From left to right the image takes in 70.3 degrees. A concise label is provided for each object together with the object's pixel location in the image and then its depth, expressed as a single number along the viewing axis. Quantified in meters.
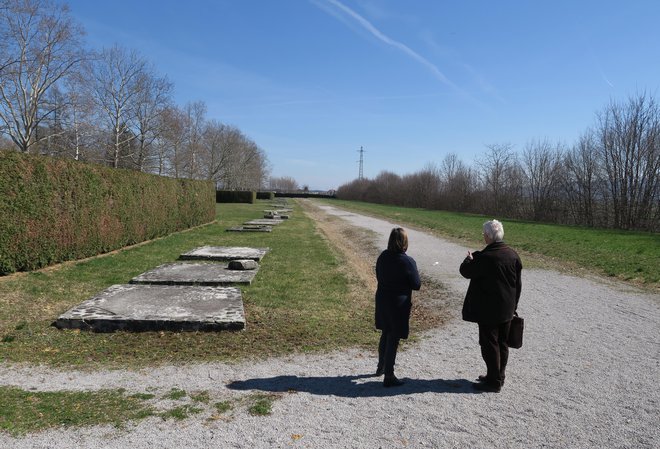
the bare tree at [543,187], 39.38
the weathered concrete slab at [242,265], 9.48
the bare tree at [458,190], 54.19
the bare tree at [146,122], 39.00
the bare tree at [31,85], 23.89
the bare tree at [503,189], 44.36
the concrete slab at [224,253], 11.20
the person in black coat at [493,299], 4.09
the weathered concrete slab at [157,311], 5.49
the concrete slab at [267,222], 22.03
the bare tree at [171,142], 42.12
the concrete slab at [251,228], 19.16
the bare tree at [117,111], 35.81
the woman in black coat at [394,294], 4.16
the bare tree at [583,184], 34.94
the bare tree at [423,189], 63.13
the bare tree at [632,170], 30.73
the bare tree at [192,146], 53.13
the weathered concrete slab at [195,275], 7.99
